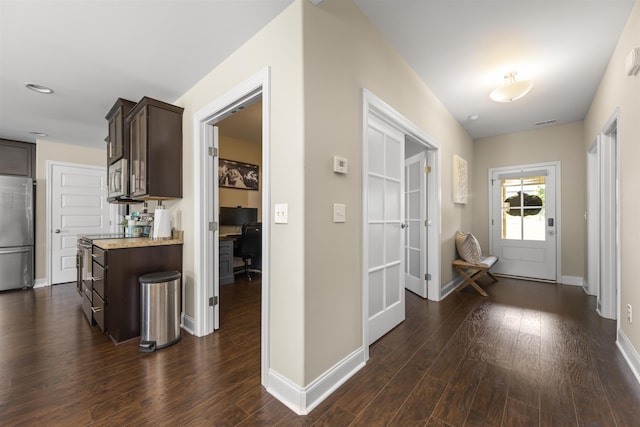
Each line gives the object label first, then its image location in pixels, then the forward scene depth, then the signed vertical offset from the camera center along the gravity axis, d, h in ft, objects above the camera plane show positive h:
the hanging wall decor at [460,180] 12.84 +1.67
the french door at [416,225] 11.48 -0.50
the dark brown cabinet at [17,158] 14.08 +3.09
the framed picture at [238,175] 15.75 +2.47
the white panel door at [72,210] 14.90 +0.29
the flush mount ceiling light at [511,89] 8.73 +4.15
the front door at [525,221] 14.58 -0.44
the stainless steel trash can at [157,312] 7.30 -2.73
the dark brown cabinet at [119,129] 9.48 +3.17
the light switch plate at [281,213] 5.26 +0.02
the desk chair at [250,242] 14.85 -1.59
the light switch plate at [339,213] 5.69 +0.02
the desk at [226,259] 14.20 -2.45
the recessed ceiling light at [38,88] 8.76 +4.29
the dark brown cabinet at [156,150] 8.39 +2.09
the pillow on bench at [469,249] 12.33 -1.68
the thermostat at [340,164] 5.63 +1.08
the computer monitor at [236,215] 15.64 -0.05
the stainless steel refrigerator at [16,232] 13.15 -0.85
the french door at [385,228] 7.57 -0.44
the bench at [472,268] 11.92 -2.55
